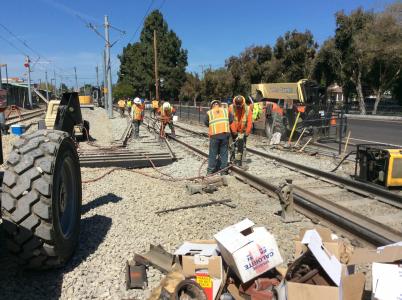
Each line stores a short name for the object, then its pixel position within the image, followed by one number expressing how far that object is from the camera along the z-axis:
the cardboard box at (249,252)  3.62
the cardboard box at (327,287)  3.22
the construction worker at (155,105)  33.47
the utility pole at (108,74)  42.09
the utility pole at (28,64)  55.01
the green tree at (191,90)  80.00
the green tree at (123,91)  89.62
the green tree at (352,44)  43.91
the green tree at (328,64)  45.97
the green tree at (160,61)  84.88
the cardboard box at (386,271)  3.11
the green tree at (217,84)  68.84
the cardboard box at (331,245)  4.13
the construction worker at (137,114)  19.48
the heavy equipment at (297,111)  17.89
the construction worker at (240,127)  11.32
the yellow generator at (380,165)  8.36
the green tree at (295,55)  54.22
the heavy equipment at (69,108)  7.15
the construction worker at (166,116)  19.19
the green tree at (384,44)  41.41
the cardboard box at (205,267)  3.81
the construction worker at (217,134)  10.29
